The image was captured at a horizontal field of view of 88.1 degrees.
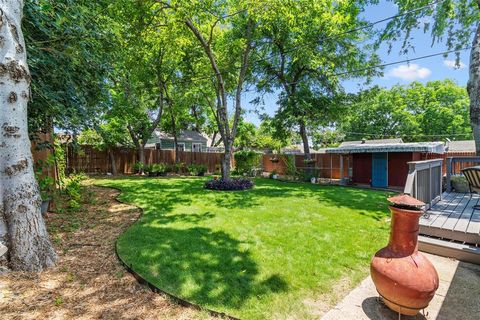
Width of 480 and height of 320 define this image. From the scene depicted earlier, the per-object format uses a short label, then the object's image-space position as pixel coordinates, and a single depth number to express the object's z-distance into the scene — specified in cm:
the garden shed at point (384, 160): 1105
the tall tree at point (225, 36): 801
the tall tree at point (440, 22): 798
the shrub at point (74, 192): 598
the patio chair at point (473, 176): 365
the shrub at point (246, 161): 1591
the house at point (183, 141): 2375
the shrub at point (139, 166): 1542
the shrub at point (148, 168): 1504
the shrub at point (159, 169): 1510
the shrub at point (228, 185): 961
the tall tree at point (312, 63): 1285
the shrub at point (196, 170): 1663
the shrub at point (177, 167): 1683
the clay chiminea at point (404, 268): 209
